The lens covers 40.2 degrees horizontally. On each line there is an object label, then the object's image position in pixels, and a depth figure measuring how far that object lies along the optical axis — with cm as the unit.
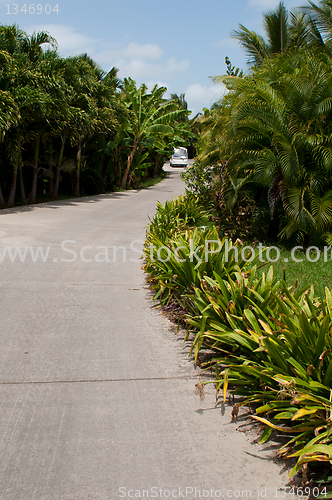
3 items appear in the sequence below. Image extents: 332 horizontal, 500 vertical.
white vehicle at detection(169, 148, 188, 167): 5332
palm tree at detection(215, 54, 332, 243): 888
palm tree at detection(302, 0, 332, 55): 1641
